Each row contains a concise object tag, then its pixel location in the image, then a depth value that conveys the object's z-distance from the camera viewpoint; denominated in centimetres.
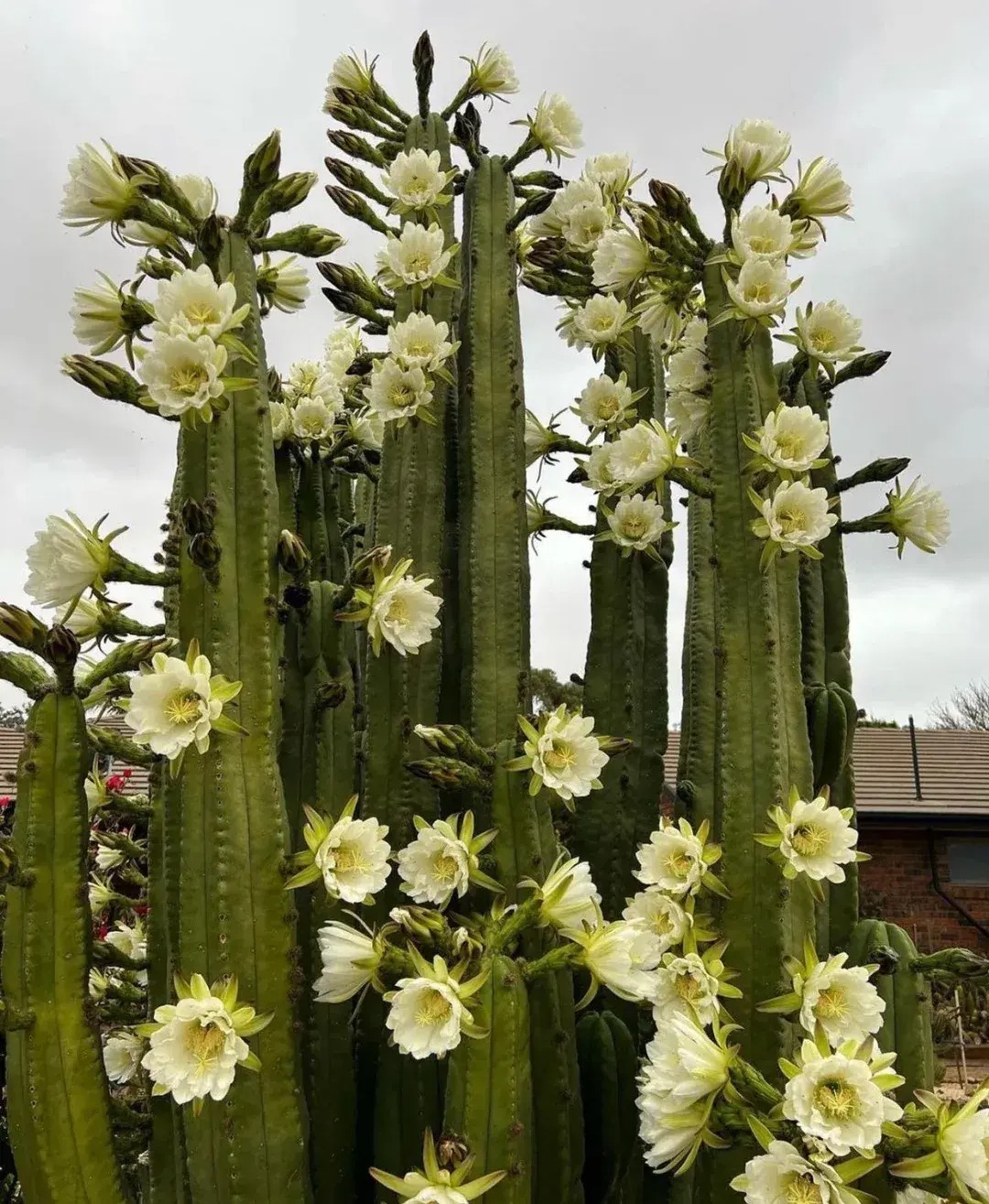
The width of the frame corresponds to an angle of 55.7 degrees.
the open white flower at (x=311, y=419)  295
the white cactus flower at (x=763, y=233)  218
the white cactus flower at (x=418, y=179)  262
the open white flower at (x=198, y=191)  232
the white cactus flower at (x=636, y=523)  248
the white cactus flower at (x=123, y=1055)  258
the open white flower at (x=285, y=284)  245
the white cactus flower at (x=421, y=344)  242
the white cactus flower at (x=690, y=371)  242
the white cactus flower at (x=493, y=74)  289
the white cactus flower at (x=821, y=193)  234
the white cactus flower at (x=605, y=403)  266
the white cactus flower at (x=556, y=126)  287
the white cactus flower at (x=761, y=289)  214
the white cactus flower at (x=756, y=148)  228
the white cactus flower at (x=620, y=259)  236
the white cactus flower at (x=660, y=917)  190
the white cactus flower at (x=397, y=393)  245
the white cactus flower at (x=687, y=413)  244
